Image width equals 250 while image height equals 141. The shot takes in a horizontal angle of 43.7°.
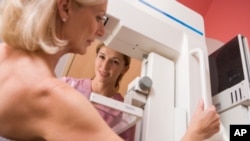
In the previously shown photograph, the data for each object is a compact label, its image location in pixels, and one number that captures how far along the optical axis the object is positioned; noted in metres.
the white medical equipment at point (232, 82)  1.35
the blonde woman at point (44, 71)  0.73
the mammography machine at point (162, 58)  1.21
